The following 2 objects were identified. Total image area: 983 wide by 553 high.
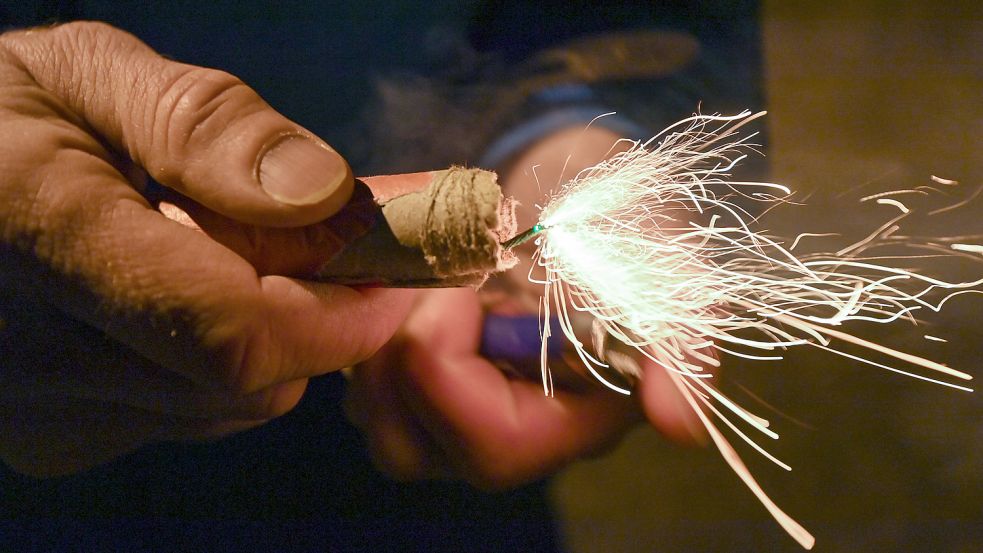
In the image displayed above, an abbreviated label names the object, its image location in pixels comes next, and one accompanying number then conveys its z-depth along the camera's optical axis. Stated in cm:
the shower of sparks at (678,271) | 31
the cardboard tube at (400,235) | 27
